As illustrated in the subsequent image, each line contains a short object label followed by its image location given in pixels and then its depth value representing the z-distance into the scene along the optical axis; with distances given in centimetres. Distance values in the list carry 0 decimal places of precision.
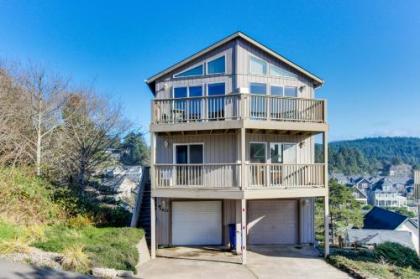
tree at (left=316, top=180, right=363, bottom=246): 2642
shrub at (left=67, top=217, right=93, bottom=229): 1220
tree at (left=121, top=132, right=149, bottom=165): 2464
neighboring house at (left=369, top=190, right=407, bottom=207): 8538
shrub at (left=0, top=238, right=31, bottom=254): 812
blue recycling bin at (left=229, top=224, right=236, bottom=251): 1299
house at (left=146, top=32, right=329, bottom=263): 1219
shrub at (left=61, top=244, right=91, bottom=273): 758
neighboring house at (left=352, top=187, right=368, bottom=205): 8509
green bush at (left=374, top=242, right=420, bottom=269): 1165
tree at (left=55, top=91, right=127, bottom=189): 1948
